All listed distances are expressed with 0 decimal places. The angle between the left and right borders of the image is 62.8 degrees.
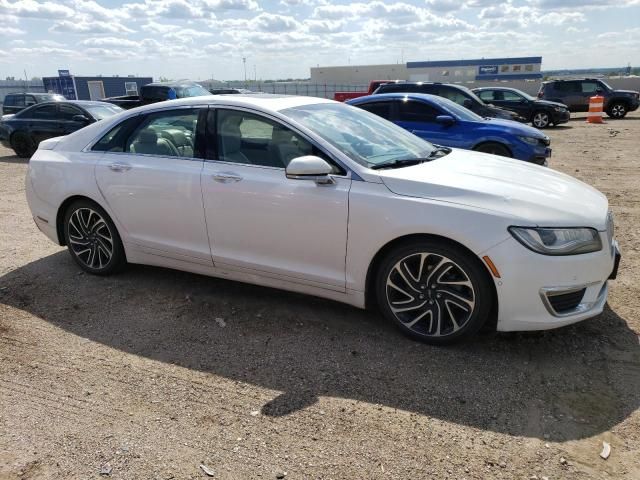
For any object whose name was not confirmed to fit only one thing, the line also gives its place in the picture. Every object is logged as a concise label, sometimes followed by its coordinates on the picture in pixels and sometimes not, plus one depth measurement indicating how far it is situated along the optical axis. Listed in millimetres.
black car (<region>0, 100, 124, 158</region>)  12666
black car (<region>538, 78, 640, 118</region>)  22781
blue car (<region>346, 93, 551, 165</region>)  8680
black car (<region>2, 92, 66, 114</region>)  19072
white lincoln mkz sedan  3178
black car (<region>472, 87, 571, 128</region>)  19469
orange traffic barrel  21250
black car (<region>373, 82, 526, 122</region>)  12102
